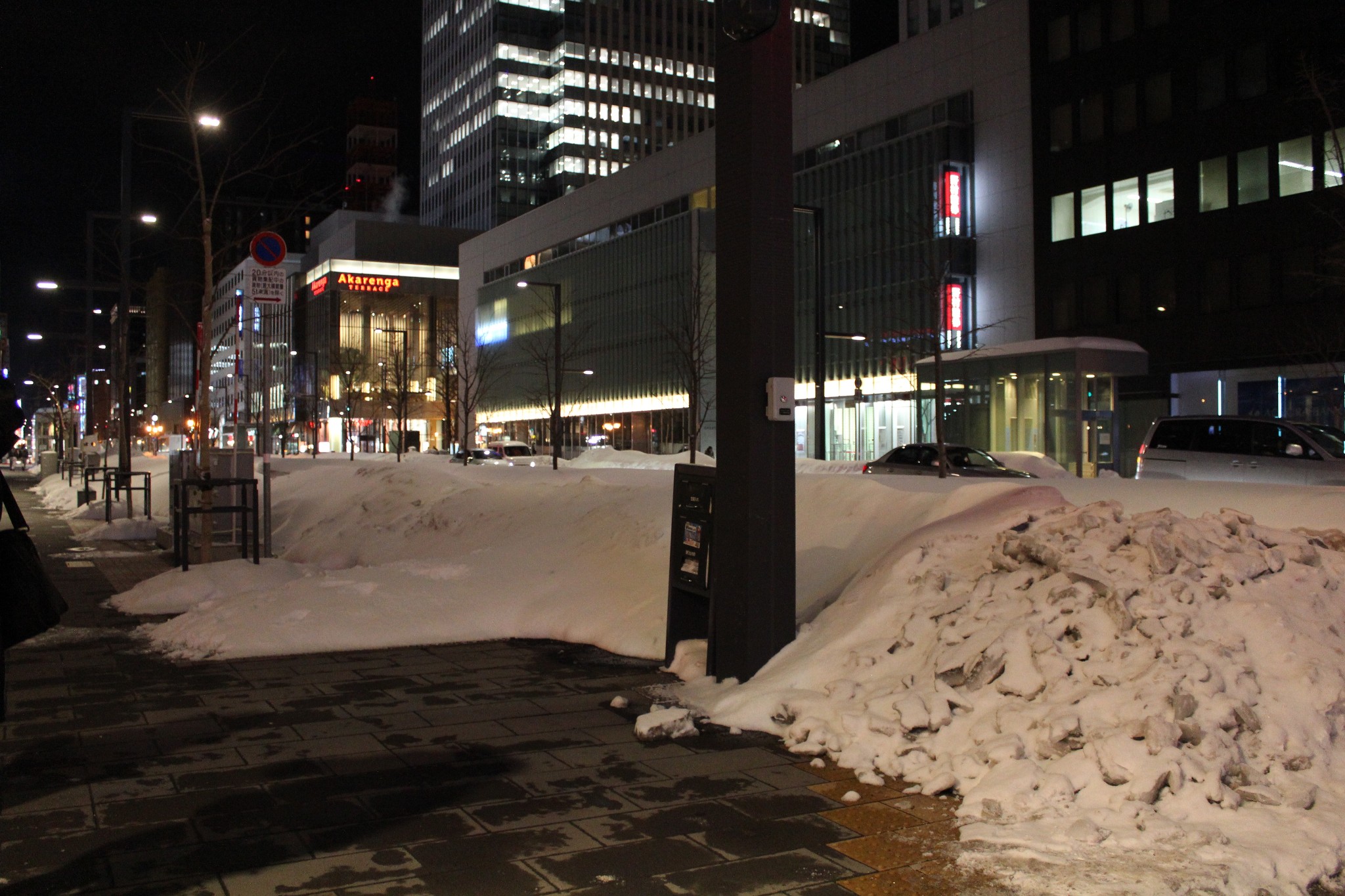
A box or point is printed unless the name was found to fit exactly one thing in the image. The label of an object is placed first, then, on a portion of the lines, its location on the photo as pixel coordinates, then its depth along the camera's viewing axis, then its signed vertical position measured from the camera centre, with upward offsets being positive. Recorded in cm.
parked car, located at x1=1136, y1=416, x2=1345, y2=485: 1802 -46
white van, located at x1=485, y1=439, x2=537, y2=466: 5454 -94
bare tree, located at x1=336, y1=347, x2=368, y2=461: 6856 +527
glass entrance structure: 3234 +95
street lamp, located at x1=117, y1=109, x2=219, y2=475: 1498 +278
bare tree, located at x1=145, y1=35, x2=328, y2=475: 1452 +393
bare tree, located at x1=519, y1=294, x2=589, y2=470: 7906 +654
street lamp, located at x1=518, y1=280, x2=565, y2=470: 3919 +99
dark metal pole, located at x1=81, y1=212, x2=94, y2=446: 2500 +361
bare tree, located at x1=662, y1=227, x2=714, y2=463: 5137 +566
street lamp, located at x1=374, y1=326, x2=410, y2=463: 4869 +147
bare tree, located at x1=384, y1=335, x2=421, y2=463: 5041 +272
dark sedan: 2542 -84
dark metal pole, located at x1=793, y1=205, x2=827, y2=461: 2692 +222
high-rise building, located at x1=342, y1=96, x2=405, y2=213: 18288 +4765
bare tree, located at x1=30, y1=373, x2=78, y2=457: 5078 +252
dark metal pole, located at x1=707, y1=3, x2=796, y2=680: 791 +62
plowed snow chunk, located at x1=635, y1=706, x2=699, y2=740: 672 -181
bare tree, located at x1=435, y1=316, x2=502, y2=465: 6638 +506
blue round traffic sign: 1411 +247
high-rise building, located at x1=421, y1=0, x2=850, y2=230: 14625 +4729
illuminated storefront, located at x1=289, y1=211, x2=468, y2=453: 10869 +1355
